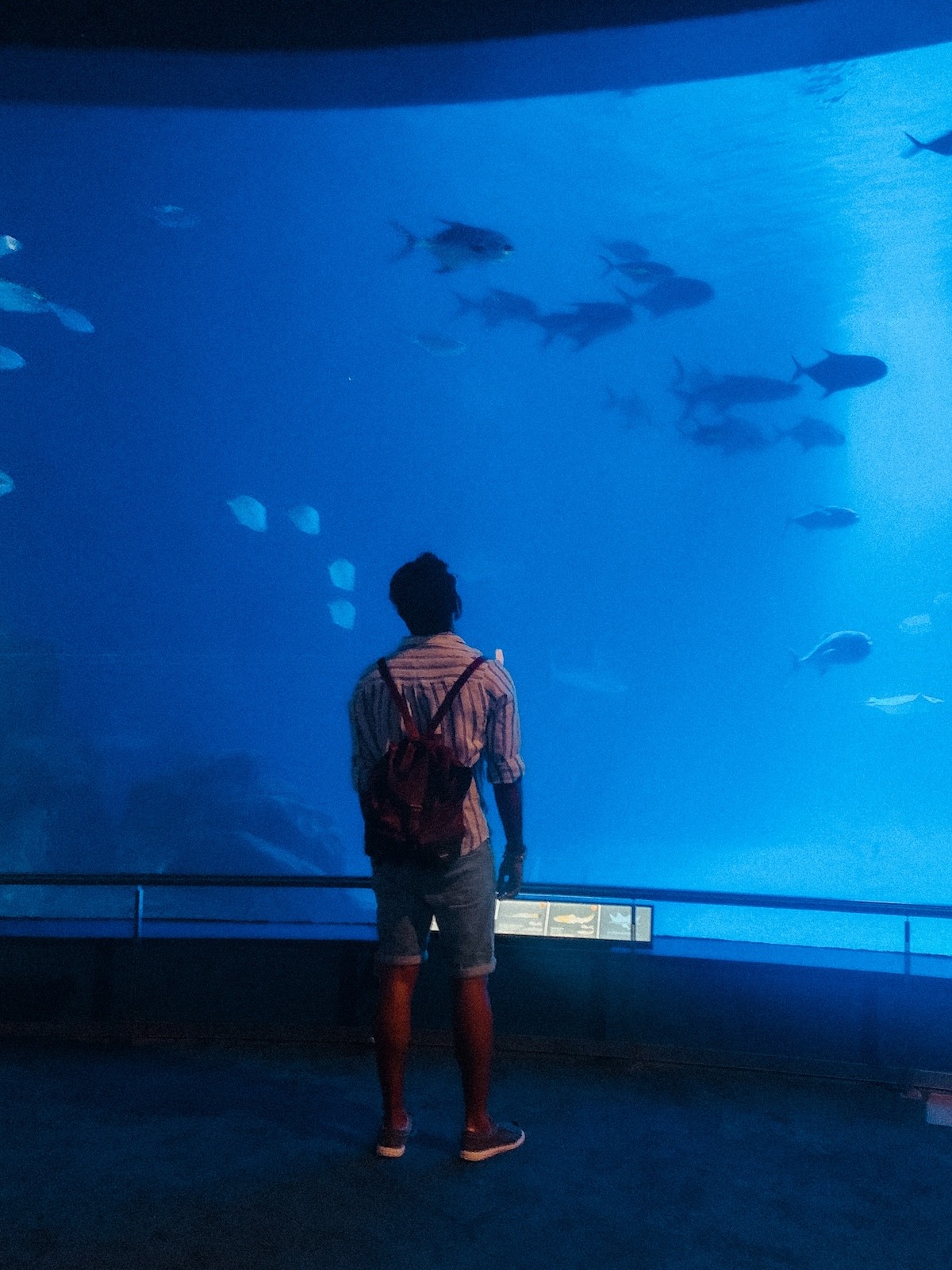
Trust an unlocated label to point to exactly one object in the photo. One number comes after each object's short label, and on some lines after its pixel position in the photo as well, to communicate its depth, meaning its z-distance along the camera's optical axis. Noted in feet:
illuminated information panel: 11.05
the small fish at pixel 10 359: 30.81
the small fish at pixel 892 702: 33.73
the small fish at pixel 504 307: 31.32
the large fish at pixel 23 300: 25.98
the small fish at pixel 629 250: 28.27
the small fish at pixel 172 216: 32.65
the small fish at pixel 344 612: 47.02
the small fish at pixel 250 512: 39.58
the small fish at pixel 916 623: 36.48
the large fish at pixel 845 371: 23.21
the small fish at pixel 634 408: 37.11
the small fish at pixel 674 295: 27.61
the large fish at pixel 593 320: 29.78
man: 7.77
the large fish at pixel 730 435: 33.65
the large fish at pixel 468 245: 20.12
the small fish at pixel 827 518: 28.99
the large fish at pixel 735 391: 29.99
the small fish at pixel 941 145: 19.85
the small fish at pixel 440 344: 32.60
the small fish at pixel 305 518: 40.75
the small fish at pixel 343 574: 44.27
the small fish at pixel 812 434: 33.65
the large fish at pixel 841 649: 26.02
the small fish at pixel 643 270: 25.09
